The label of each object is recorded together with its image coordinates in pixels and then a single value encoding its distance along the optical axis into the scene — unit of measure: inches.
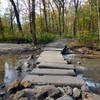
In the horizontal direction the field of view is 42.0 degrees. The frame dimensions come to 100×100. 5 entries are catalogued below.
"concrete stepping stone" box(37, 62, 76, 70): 156.2
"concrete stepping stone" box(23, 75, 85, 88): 108.0
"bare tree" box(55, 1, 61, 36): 898.1
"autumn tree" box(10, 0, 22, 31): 548.5
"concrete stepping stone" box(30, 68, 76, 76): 133.0
